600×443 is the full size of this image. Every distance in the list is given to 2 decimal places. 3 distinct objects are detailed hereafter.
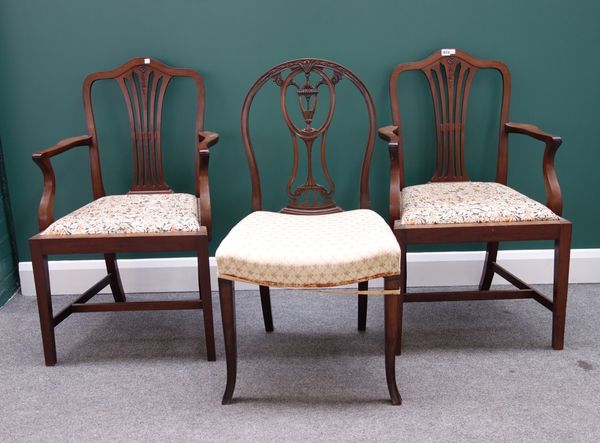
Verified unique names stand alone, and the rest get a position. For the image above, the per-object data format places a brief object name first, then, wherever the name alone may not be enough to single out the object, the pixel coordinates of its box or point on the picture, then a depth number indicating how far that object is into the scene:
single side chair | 1.71
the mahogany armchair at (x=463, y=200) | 2.03
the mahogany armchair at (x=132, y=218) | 2.03
